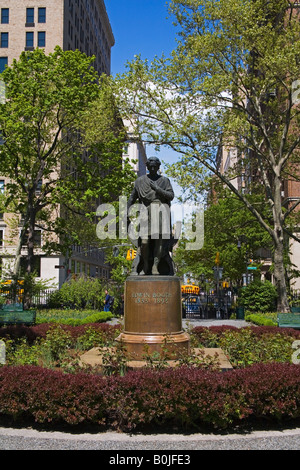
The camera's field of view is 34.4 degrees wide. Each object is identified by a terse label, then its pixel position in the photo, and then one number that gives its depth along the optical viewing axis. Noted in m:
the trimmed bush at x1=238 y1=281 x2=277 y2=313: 29.73
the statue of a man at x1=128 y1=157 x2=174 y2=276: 10.69
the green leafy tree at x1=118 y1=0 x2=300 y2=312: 21.72
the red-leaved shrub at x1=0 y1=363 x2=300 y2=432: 6.55
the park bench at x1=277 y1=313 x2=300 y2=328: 17.47
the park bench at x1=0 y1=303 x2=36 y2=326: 17.88
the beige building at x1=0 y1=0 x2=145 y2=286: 48.34
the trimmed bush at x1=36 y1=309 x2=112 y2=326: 20.91
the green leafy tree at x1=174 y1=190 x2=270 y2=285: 39.25
